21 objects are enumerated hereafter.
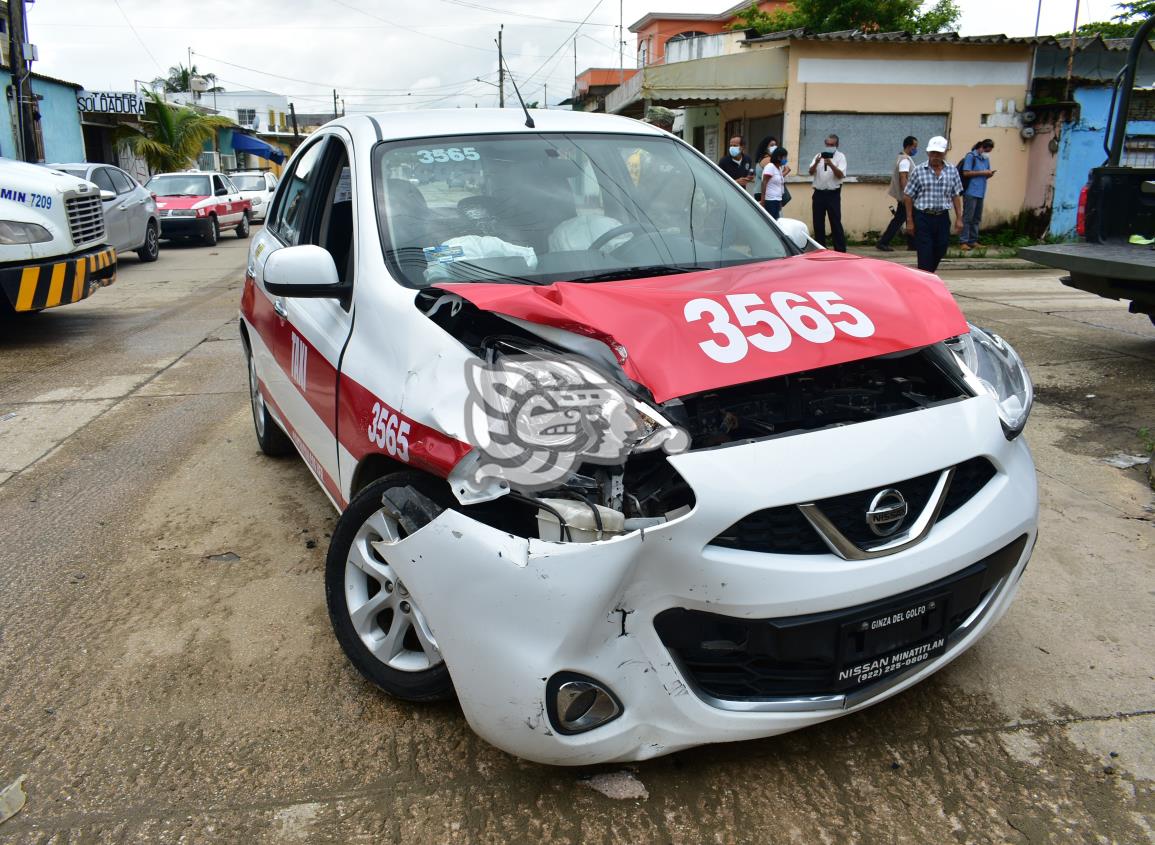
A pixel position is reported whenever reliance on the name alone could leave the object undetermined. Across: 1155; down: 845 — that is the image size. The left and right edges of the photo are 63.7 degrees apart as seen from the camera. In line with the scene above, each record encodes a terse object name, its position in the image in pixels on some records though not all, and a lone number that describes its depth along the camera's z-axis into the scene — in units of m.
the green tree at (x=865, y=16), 35.00
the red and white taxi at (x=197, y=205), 19.77
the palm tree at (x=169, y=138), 29.50
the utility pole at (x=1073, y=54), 15.43
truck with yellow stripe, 8.30
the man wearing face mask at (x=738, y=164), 14.60
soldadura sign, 27.50
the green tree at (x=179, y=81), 61.81
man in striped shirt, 9.56
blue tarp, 30.88
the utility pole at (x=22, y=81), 17.34
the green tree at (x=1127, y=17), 28.10
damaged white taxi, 2.11
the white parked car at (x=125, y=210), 14.52
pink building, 54.19
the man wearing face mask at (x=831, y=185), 13.73
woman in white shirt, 13.73
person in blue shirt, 15.32
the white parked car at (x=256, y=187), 24.75
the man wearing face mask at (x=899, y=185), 13.70
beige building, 16.14
